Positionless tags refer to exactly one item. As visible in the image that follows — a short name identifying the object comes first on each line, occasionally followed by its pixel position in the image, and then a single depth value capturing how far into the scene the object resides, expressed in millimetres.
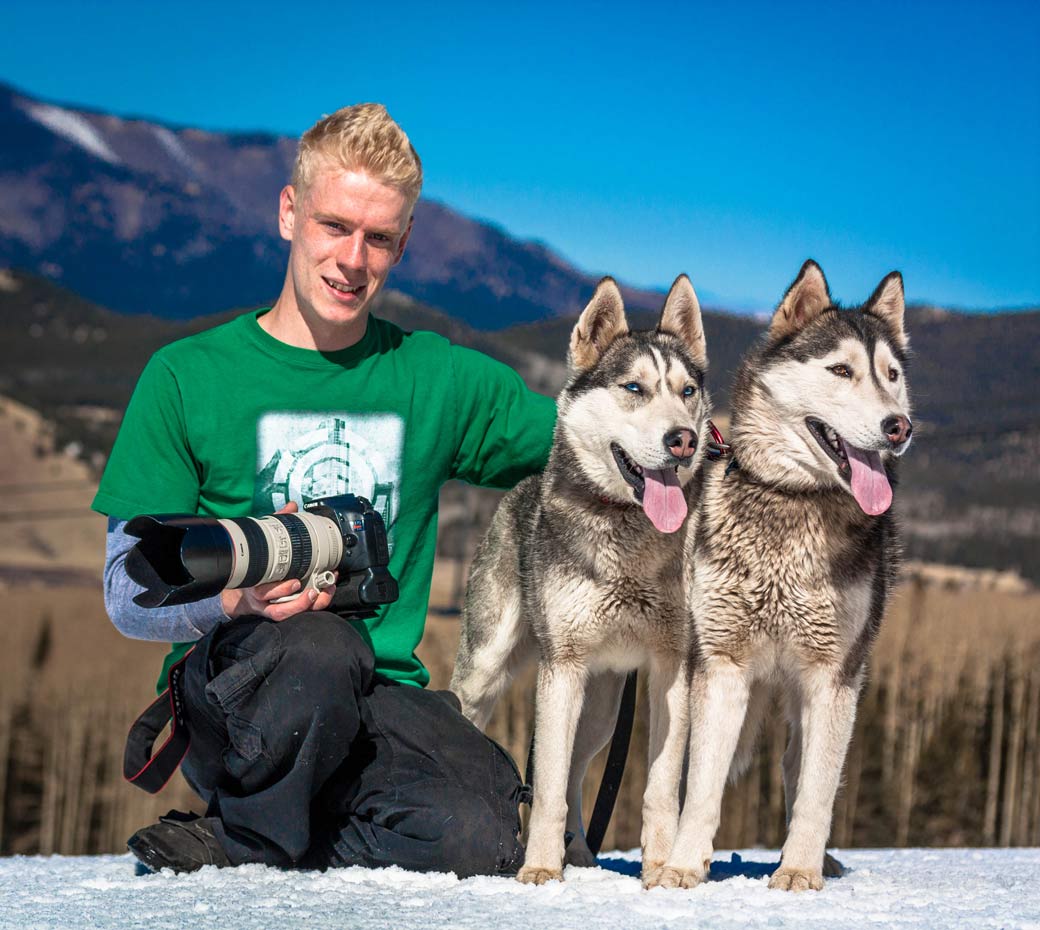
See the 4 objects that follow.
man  4504
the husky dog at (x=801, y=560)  4496
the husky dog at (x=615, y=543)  4691
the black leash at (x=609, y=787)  5453
